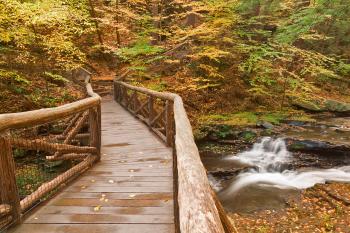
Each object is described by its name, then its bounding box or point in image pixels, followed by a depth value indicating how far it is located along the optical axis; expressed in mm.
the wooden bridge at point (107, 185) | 1867
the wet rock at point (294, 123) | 15057
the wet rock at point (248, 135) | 13699
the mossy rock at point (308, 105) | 17266
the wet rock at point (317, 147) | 12133
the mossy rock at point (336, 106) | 17203
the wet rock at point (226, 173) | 11423
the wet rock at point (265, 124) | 14398
